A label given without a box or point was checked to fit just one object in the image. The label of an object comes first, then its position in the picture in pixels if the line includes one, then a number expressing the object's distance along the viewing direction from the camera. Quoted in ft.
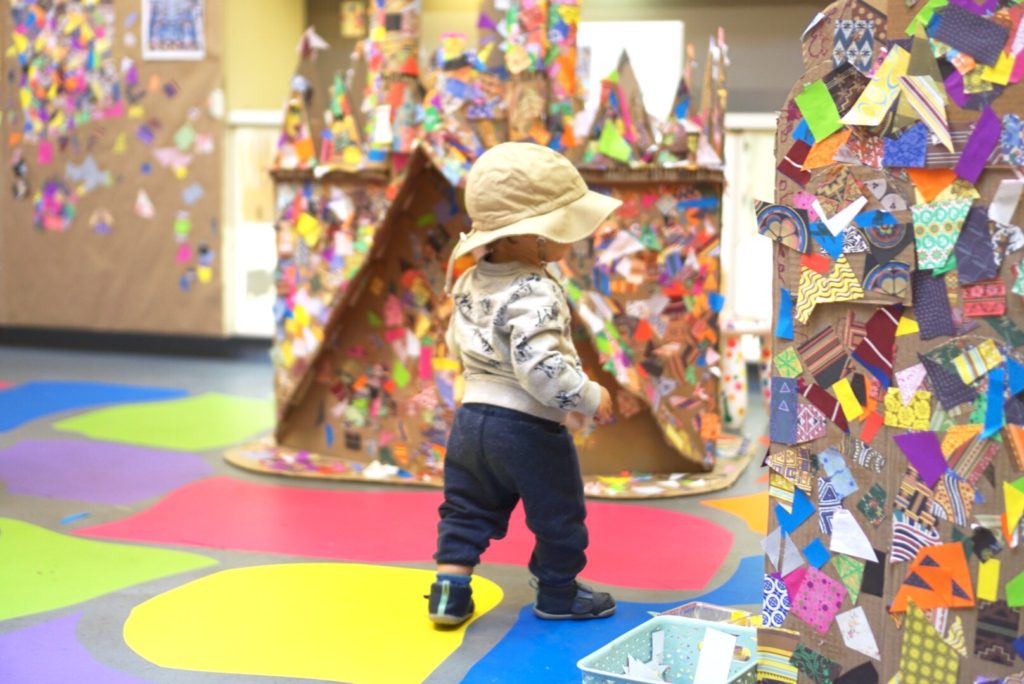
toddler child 7.93
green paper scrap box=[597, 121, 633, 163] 12.03
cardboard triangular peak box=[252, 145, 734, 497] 12.20
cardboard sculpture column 5.65
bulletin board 20.30
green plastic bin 6.95
